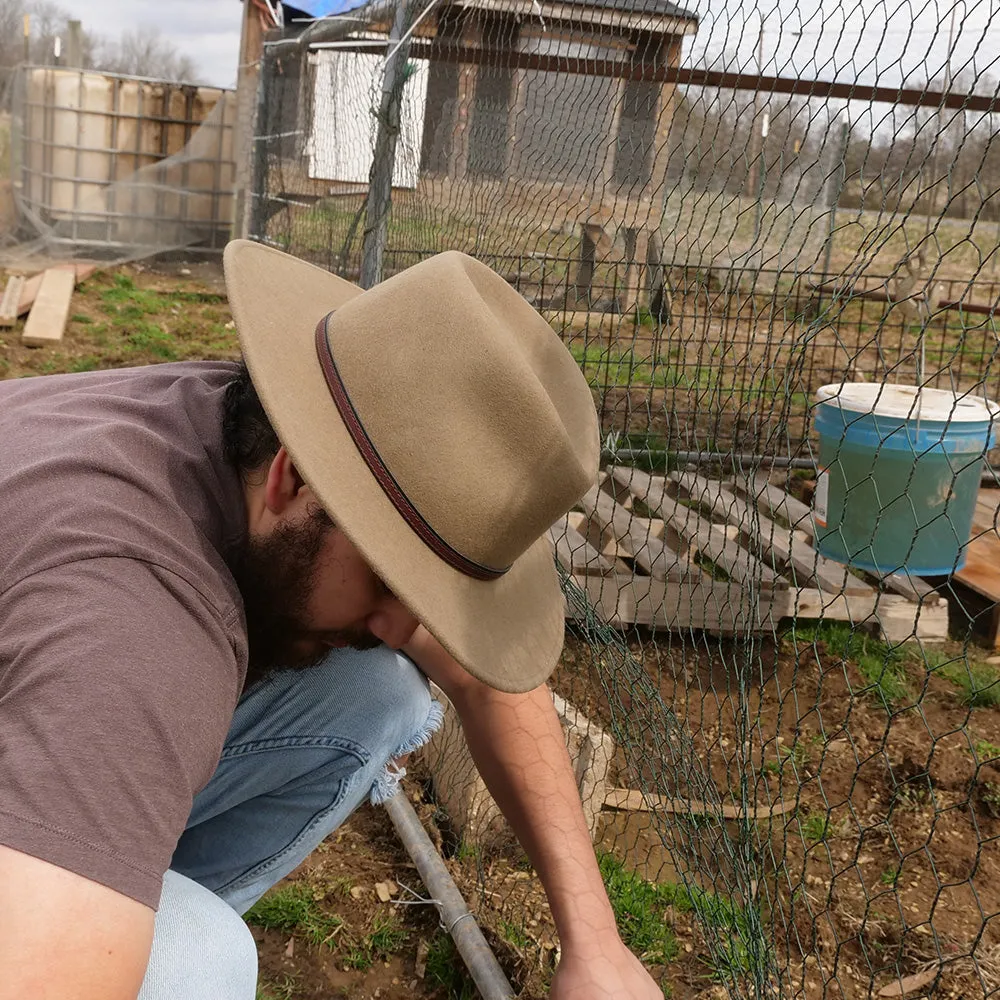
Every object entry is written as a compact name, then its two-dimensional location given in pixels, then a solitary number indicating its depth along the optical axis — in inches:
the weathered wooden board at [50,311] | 279.4
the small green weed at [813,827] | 105.6
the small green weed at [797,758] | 115.8
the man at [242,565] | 38.9
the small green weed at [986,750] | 120.2
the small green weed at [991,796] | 110.9
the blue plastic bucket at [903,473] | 96.6
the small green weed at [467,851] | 97.5
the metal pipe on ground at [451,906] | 77.2
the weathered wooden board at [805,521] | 138.2
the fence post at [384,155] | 134.4
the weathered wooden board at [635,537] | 143.8
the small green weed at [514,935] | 85.8
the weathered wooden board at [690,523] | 143.6
